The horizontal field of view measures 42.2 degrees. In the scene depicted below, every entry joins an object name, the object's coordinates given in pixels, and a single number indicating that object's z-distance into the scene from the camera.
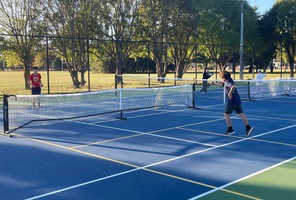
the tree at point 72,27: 27.56
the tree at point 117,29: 29.70
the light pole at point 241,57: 29.14
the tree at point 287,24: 38.88
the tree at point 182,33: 32.75
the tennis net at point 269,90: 21.67
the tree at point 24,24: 25.83
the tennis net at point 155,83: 29.68
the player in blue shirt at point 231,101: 9.74
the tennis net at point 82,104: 13.16
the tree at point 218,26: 33.31
